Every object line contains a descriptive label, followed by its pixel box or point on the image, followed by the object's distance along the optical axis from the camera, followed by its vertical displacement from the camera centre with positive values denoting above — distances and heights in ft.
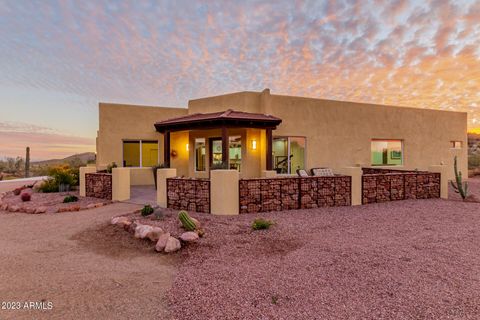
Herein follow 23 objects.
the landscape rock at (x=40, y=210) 29.37 -6.18
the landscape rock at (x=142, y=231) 19.57 -5.94
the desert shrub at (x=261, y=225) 21.59 -5.93
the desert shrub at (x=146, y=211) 25.41 -5.48
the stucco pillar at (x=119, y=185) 34.91 -3.71
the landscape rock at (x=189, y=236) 18.65 -6.09
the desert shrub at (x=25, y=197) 35.44 -5.53
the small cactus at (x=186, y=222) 20.48 -5.44
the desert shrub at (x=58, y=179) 43.19 -3.65
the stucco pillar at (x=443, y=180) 37.17 -3.26
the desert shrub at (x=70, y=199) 34.27 -5.67
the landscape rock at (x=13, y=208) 30.71 -6.24
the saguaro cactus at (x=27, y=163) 80.89 -1.11
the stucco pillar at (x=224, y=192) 26.43 -3.62
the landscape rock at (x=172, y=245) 17.33 -6.29
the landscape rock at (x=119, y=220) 22.92 -5.93
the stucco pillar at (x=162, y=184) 29.84 -3.07
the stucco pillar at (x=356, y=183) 31.53 -3.17
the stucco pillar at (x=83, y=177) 39.57 -2.97
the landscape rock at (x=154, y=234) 19.15 -5.98
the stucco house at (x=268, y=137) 45.24 +4.72
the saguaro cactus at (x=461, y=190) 35.95 -4.67
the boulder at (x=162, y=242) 17.54 -6.16
